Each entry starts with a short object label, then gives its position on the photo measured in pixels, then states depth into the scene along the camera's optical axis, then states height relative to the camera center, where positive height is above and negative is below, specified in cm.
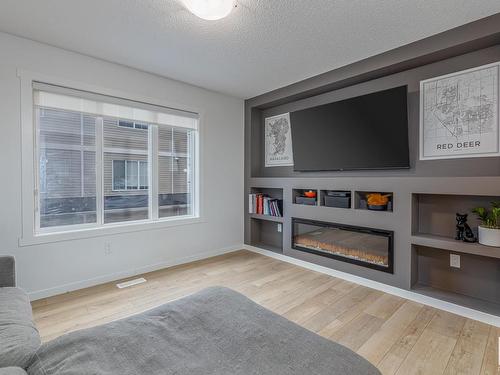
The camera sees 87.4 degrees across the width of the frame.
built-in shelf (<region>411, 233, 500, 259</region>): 219 -55
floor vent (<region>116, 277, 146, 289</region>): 292 -111
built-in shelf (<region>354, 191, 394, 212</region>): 292 -20
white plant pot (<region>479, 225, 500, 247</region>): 218 -45
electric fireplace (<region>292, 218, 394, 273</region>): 293 -73
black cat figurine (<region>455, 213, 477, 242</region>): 236 -43
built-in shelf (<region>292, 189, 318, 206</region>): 357 -19
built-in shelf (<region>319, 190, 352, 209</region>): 319 -18
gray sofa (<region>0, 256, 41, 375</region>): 106 -70
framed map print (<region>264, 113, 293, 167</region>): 407 +71
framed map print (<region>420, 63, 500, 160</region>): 234 +67
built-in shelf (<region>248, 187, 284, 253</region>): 429 -74
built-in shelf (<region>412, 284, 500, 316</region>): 228 -108
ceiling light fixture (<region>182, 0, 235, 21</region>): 182 +127
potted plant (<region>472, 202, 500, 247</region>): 218 -36
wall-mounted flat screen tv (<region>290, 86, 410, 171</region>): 278 +61
